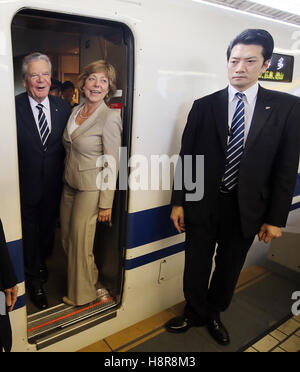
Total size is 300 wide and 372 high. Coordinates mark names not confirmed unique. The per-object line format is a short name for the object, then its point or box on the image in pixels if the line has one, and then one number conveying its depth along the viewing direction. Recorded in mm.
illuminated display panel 2607
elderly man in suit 2029
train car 1573
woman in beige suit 2018
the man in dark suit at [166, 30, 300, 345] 1850
